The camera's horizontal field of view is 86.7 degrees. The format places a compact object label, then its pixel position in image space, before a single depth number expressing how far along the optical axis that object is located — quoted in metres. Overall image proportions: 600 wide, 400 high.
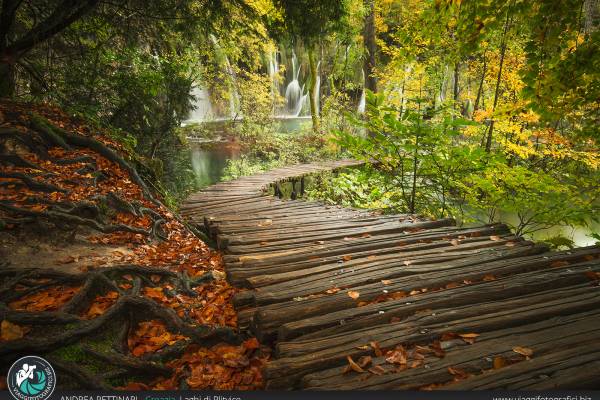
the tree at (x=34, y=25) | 4.68
